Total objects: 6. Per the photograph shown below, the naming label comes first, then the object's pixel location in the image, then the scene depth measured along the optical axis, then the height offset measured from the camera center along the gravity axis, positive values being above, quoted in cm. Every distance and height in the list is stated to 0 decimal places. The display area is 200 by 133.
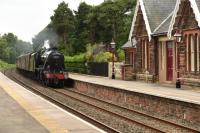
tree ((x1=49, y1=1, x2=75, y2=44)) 9481 +832
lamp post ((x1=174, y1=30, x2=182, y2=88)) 2775 +138
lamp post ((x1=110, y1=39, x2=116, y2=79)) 4262 -18
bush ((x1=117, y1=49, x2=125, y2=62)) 6010 +125
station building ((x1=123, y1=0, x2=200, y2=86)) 2852 +144
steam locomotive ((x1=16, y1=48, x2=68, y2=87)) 4009 -19
